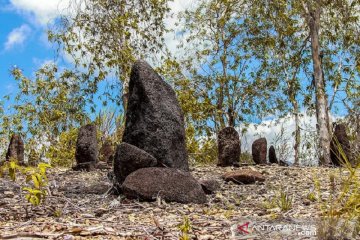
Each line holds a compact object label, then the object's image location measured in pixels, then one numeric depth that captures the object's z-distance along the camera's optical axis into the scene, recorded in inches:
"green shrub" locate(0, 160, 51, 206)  223.1
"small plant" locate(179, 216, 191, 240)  165.7
